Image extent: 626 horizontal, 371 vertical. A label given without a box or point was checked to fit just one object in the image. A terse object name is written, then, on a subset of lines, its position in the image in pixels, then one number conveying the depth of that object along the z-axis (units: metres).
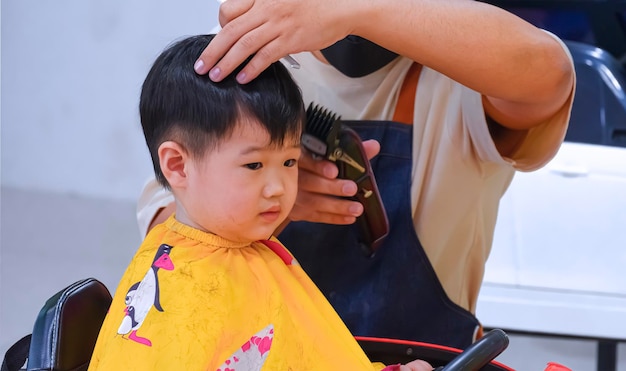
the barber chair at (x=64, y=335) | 1.40
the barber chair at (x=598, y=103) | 2.78
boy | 1.35
